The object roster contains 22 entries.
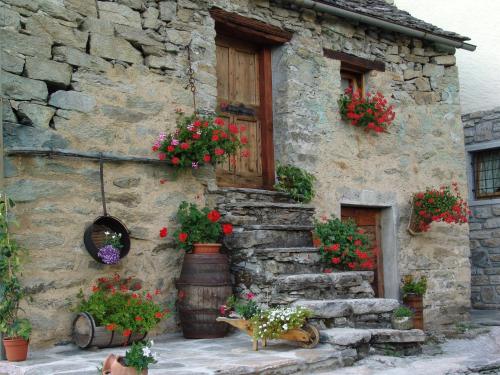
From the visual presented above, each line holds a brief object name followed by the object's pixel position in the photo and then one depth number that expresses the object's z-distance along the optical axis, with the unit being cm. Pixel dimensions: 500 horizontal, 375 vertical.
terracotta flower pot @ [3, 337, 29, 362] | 481
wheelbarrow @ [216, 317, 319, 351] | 518
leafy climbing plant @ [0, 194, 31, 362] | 482
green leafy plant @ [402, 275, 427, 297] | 802
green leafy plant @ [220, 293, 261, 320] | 530
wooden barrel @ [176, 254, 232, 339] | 581
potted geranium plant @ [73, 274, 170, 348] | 526
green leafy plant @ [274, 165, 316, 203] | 721
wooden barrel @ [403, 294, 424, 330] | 795
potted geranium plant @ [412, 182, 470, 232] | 806
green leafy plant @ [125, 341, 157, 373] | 388
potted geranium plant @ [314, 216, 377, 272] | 645
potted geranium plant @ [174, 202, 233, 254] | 602
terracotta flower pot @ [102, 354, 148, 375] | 387
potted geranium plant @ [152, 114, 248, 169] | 614
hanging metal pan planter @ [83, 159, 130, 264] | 560
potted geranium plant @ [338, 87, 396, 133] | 777
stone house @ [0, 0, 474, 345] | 546
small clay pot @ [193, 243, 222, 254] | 598
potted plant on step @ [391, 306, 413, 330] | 743
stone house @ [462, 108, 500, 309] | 986
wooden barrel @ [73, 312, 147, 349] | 522
